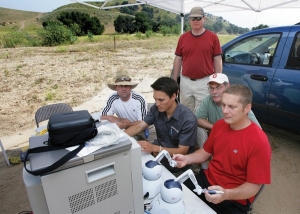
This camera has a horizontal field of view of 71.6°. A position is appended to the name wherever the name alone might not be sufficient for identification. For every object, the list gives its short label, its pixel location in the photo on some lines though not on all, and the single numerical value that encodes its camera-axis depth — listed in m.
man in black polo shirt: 1.72
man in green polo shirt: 1.94
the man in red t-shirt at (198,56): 2.79
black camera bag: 0.82
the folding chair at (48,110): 2.67
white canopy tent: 5.16
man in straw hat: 2.45
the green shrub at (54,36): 19.92
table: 1.10
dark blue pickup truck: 2.57
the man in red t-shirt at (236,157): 1.20
